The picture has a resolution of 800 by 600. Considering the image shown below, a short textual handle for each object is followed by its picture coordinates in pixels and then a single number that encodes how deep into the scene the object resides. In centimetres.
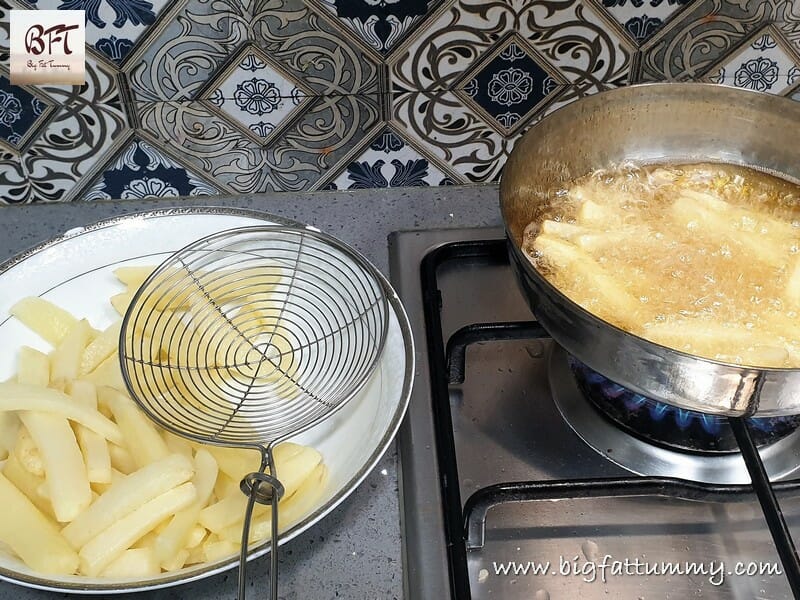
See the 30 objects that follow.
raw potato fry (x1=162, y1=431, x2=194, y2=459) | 62
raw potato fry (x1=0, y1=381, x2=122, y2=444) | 59
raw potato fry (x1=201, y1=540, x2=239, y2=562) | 55
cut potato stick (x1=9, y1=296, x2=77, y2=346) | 71
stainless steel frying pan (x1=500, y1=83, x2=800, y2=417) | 57
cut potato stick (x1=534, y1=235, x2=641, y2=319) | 61
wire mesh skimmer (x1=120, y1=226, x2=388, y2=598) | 65
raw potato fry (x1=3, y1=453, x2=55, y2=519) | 57
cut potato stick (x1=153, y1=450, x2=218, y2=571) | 54
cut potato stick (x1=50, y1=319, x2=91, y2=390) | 67
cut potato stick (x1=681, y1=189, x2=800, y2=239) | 68
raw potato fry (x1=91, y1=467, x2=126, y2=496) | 58
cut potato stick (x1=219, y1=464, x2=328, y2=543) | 56
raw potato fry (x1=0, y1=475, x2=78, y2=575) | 53
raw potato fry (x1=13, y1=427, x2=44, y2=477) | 58
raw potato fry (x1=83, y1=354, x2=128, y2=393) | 66
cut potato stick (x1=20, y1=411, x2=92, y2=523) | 55
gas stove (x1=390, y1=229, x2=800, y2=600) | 58
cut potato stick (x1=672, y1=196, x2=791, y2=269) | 65
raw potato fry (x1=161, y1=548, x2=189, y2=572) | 55
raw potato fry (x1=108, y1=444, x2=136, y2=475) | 61
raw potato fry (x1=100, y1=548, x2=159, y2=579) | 54
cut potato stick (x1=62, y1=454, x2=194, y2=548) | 55
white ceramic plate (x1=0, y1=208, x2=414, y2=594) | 54
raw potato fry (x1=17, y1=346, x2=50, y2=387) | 66
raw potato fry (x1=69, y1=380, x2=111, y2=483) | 58
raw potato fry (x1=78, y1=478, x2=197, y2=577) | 54
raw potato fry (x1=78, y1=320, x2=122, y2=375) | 69
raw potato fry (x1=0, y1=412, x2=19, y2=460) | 61
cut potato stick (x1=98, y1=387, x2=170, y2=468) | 60
